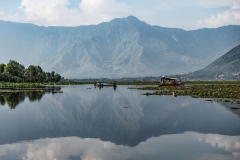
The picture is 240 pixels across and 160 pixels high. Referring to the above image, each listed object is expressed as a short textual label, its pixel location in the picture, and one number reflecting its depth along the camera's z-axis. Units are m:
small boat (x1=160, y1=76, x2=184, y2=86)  136.54
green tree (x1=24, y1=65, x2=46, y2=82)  190.20
